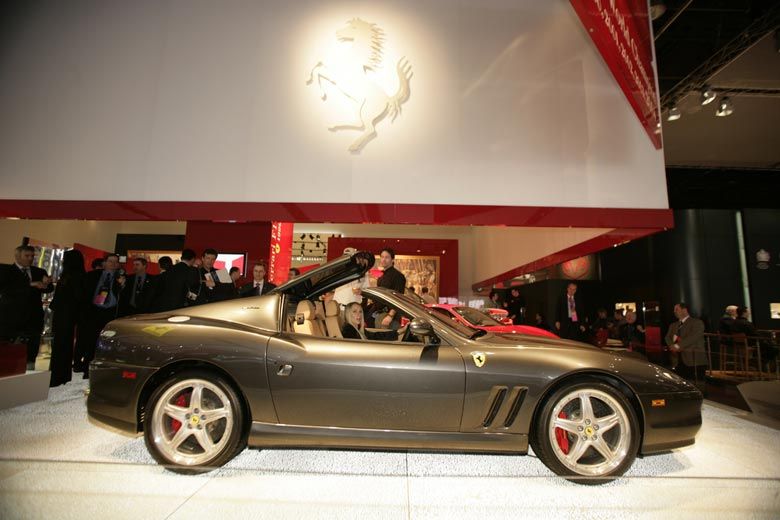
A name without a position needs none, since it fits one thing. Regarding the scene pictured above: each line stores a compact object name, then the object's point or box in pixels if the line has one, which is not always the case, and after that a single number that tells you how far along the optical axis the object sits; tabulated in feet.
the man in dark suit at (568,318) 21.84
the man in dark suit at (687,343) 16.65
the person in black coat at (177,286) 13.43
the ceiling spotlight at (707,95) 21.68
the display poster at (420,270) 34.24
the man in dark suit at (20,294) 12.73
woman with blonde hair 9.23
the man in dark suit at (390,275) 14.16
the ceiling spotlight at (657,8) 17.45
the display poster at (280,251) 22.50
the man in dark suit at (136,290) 15.89
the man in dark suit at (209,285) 14.10
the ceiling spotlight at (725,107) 23.02
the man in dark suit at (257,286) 14.88
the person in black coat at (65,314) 13.62
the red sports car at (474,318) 16.46
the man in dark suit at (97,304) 15.20
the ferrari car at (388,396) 6.88
